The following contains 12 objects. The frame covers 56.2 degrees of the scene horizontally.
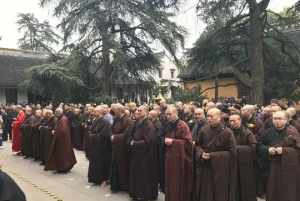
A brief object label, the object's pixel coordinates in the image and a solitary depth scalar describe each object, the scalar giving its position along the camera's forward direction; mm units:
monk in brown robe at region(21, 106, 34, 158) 9524
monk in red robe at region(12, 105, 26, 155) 10387
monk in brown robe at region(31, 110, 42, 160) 9095
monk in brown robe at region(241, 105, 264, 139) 5726
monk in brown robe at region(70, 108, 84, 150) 10866
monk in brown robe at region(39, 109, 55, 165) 8409
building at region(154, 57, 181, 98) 16265
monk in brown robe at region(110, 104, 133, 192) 6169
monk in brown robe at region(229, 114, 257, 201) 4881
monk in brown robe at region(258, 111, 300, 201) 4425
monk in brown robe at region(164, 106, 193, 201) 5005
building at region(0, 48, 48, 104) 19947
